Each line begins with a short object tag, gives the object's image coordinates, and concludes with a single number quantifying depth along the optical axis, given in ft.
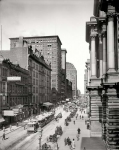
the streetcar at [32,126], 115.73
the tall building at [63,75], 480.77
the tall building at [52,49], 365.16
